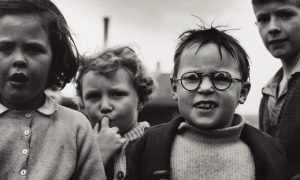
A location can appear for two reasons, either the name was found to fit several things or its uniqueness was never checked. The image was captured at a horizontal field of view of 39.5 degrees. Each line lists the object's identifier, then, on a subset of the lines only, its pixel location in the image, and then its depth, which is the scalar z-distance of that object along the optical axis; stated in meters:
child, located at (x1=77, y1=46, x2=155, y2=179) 2.99
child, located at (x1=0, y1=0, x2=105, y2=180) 2.22
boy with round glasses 2.45
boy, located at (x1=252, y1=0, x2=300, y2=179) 3.08
